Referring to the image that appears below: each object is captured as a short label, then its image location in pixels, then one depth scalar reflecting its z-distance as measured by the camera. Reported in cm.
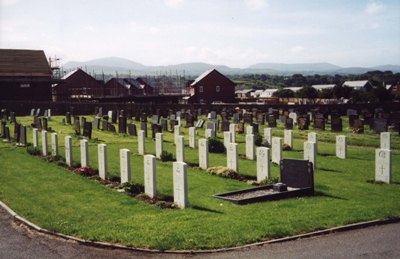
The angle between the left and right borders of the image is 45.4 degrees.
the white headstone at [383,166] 1533
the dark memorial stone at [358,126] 3235
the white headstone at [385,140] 2148
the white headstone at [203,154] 1862
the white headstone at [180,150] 1957
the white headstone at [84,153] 1833
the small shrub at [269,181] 1527
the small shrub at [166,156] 2081
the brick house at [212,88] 7894
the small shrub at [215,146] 2292
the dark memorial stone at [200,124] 3525
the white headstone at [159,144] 2122
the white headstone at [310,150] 1825
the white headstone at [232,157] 1734
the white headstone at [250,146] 2061
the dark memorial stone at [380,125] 3078
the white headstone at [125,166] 1527
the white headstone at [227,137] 2252
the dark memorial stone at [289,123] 3469
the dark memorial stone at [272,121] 3719
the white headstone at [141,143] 2258
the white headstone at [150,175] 1362
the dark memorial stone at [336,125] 3350
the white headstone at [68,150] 1949
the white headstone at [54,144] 2161
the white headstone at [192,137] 2464
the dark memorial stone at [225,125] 3141
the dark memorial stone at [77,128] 3129
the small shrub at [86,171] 1752
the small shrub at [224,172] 1698
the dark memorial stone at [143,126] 2974
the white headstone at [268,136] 2428
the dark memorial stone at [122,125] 3231
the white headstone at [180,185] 1258
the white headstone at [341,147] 2084
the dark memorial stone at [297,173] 1388
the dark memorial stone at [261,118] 3994
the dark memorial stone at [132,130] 3126
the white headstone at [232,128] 2728
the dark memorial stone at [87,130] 2942
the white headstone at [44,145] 2215
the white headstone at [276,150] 1896
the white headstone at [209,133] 2557
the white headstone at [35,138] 2445
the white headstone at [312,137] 2132
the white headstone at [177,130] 2635
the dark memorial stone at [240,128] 3238
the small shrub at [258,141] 2441
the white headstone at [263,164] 1567
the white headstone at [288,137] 2420
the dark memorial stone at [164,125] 3384
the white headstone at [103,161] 1658
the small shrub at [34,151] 2276
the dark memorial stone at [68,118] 3958
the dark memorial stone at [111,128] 3306
